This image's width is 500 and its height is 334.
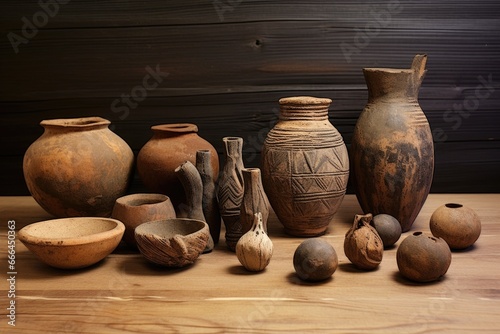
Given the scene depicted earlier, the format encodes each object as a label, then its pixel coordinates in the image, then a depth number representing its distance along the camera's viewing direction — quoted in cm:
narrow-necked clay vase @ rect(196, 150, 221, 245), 174
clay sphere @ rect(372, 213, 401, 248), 167
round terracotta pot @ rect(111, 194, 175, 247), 167
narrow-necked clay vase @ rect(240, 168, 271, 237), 165
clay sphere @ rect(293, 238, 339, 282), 144
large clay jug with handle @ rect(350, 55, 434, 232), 179
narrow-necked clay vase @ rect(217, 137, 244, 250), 171
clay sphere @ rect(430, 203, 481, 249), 163
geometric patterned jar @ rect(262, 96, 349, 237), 175
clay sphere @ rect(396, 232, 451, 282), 142
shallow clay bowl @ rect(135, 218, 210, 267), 151
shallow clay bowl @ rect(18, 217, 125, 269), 149
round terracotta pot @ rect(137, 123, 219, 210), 188
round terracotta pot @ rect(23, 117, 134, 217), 179
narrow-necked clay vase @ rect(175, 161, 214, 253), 169
